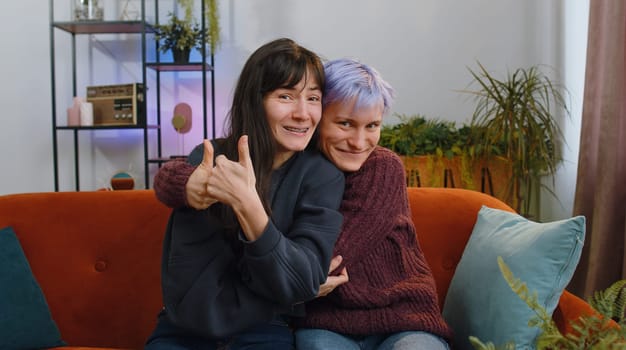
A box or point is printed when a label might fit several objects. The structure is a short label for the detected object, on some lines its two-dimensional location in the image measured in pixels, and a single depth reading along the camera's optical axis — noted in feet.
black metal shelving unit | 13.14
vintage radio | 13.30
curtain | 8.49
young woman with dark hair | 3.88
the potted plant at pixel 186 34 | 13.42
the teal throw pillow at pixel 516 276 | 4.37
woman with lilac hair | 4.46
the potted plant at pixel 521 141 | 10.62
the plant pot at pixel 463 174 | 11.16
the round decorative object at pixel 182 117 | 14.03
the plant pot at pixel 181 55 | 13.50
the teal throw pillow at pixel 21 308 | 5.27
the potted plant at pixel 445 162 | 11.16
